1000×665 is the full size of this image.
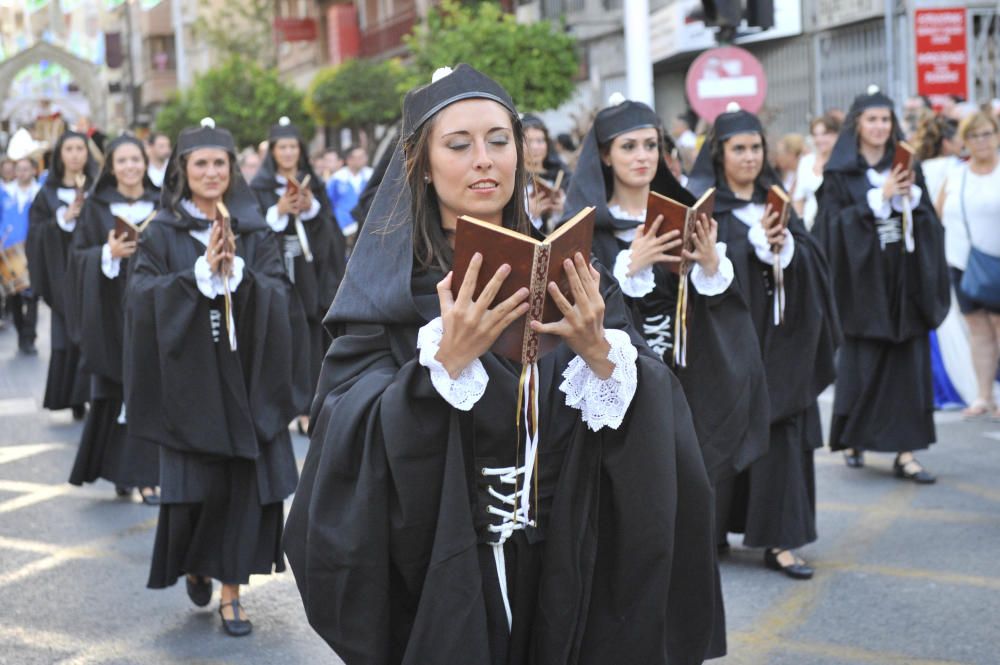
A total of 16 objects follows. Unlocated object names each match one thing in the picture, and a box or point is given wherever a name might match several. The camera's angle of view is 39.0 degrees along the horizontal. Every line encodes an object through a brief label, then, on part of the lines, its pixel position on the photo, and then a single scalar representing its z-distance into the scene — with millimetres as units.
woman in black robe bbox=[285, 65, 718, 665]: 2992
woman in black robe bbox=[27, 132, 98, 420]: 10977
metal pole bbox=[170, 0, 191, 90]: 67000
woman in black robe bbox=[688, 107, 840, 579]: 6328
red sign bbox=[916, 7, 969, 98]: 15555
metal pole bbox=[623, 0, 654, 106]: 13102
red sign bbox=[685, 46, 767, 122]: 12344
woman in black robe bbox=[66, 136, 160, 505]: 8305
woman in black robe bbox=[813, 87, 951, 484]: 8055
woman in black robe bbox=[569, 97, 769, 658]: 5633
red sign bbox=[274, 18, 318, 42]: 48406
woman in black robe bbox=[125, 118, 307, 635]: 5844
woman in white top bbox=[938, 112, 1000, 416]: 9648
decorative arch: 67312
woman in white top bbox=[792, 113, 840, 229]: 12125
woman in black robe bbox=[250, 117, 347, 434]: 10703
